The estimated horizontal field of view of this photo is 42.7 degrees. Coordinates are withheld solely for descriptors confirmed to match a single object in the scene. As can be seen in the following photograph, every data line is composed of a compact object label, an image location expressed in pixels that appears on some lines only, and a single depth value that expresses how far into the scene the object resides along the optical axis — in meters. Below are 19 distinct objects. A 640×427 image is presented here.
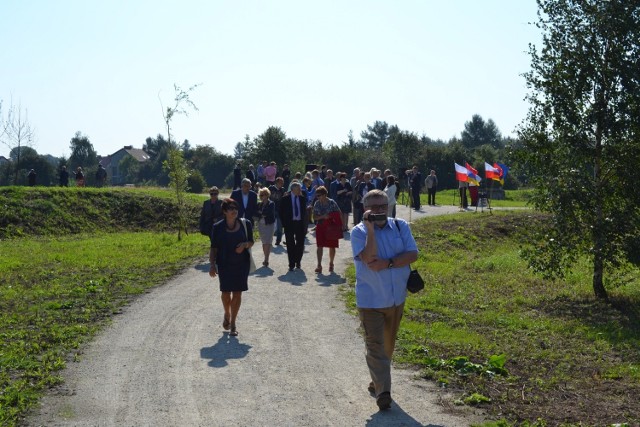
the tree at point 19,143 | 51.44
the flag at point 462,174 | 34.32
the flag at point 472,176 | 34.62
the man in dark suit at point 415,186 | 34.72
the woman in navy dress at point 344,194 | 24.77
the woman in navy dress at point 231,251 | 11.44
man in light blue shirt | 7.79
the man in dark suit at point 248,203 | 18.30
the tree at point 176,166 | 26.97
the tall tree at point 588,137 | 15.44
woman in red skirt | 17.31
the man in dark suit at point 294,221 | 18.00
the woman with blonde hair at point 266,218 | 18.52
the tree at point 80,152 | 110.50
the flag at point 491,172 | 35.95
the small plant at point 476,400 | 7.98
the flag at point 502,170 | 36.81
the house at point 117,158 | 145.00
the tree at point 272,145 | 54.12
